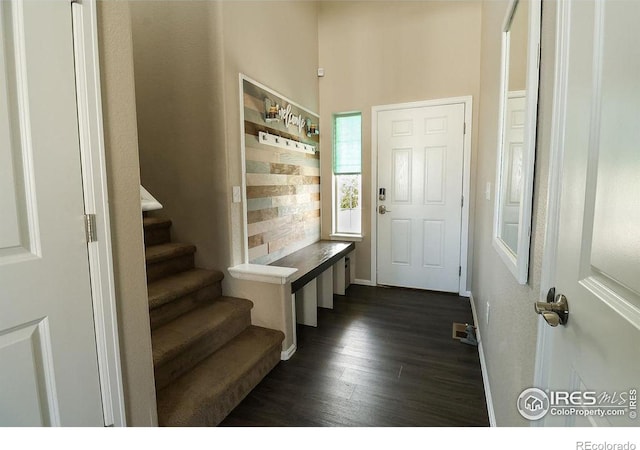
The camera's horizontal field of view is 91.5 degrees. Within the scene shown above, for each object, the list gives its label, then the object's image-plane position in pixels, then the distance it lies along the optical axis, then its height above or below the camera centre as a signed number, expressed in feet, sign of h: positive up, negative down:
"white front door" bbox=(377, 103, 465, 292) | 11.32 -0.19
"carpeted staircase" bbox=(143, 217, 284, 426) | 5.31 -3.06
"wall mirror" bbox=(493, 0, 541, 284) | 3.44 +0.77
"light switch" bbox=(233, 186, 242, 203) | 7.86 -0.08
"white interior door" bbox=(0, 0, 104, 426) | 2.82 -0.34
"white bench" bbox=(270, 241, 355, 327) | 8.78 -2.47
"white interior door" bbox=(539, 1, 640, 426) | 1.62 -0.19
